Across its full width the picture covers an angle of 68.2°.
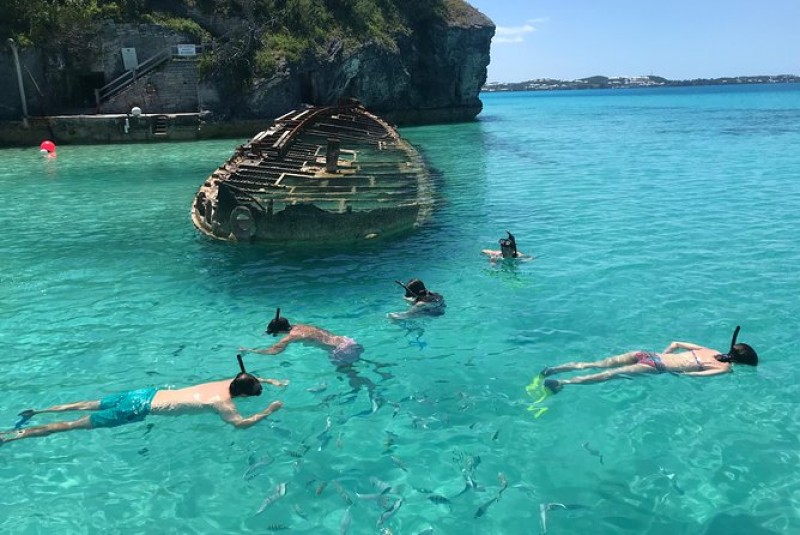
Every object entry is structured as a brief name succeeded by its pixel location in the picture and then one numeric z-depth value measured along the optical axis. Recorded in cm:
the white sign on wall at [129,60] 4556
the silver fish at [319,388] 842
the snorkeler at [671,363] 850
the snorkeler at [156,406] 739
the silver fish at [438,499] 618
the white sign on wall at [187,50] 4541
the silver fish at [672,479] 631
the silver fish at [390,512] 594
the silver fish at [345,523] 580
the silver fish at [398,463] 673
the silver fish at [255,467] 664
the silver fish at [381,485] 637
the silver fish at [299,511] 600
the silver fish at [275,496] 619
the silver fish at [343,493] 619
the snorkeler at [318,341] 902
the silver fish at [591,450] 694
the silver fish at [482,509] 601
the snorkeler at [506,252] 1334
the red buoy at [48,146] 3716
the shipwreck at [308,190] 1520
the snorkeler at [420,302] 1071
